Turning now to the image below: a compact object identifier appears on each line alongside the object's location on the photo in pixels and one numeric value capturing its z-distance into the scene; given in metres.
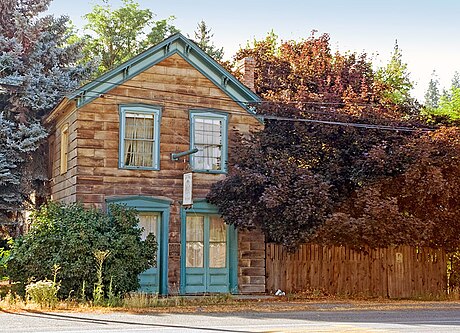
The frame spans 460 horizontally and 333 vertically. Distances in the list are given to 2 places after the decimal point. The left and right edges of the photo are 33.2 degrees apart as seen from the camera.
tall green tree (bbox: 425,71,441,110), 112.94
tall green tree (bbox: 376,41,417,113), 43.38
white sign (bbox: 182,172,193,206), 22.77
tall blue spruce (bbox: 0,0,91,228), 27.31
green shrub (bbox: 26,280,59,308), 18.67
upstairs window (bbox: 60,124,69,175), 24.60
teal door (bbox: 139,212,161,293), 23.28
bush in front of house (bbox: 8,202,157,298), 19.97
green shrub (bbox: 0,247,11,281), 24.91
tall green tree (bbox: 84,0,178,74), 46.31
